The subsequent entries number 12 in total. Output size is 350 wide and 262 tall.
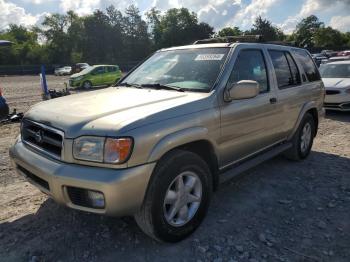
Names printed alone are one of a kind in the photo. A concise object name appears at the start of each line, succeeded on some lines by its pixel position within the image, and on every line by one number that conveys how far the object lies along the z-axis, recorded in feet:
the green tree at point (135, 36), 232.32
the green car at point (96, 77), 75.82
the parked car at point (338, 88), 33.06
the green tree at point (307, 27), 340.39
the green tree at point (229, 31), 290.56
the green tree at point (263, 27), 204.01
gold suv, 9.42
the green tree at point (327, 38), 308.40
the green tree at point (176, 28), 256.11
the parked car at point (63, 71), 138.72
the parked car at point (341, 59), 47.37
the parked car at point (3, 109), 26.80
